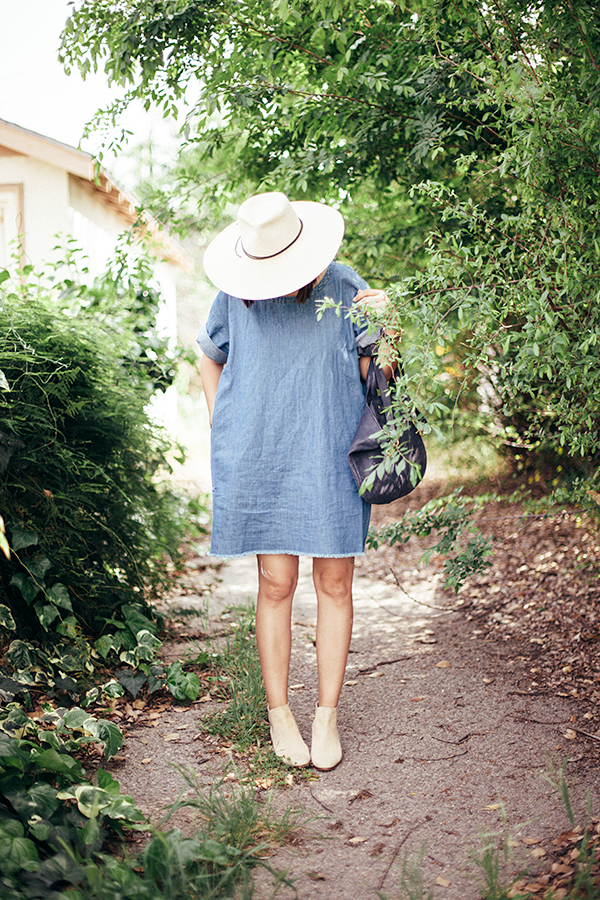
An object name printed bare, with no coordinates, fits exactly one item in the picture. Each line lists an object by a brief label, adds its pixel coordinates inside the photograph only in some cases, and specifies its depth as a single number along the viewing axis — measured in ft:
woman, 7.82
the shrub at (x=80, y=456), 8.85
